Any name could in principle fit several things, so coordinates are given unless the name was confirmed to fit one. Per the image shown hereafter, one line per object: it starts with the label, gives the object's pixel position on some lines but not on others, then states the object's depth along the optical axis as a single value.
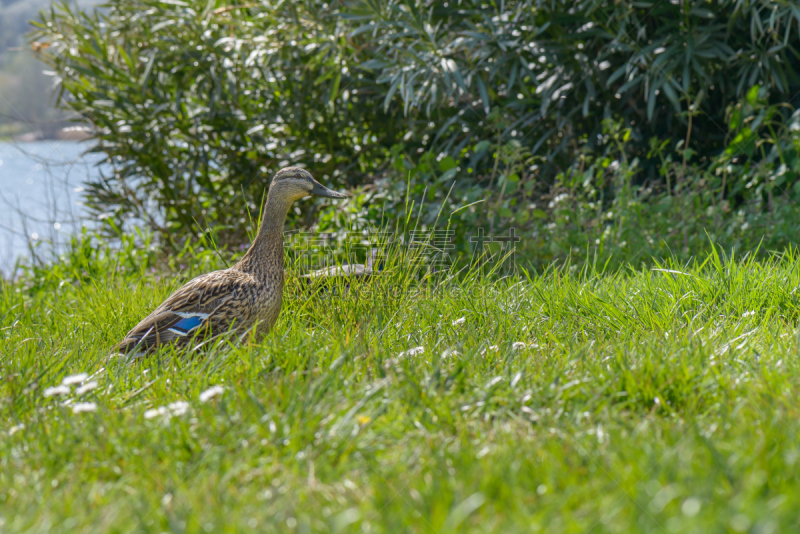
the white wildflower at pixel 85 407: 4.26
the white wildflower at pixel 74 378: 4.54
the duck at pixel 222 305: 6.49
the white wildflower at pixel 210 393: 4.32
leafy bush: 10.62
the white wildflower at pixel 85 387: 4.72
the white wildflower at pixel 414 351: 5.55
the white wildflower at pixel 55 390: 4.52
